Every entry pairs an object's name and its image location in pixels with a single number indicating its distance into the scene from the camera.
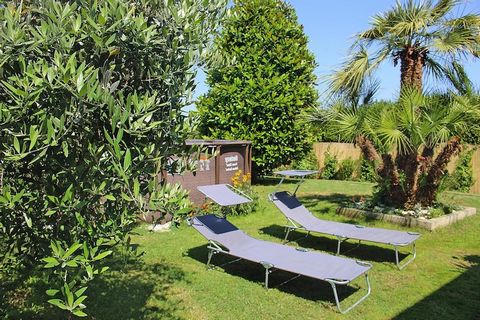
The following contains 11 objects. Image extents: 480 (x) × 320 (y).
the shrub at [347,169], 20.44
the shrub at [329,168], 20.97
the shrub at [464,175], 16.43
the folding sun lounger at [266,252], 5.91
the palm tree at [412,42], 10.45
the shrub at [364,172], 19.56
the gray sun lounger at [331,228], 7.61
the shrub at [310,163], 19.80
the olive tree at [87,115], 2.43
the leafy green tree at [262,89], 15.33
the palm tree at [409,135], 9.65
